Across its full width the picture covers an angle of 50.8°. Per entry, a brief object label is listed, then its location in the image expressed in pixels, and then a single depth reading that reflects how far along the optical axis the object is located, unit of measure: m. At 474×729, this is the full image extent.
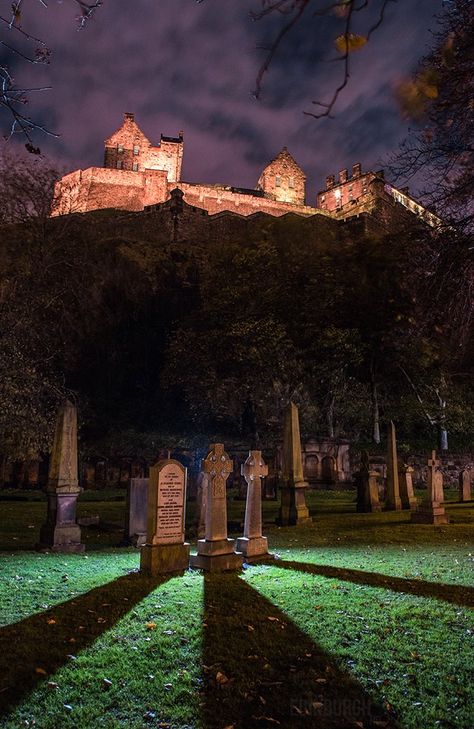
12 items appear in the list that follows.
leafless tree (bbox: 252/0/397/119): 2.30
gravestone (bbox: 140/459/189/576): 6.63
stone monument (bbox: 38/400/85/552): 8.92
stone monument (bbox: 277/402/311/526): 12.10
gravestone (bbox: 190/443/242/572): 6.97
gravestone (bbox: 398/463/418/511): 15.38
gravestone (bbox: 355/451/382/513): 14.44
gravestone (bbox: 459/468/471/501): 17.44
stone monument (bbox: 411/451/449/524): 11.84
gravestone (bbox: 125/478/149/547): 9.54
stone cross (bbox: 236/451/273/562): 7.71
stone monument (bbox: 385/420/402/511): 14.98
